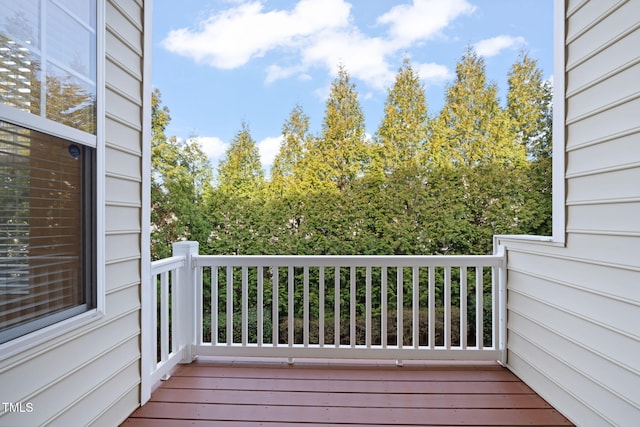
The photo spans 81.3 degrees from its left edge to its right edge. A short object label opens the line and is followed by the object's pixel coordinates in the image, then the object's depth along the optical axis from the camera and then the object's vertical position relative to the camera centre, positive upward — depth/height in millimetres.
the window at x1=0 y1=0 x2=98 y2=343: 1294 +177
